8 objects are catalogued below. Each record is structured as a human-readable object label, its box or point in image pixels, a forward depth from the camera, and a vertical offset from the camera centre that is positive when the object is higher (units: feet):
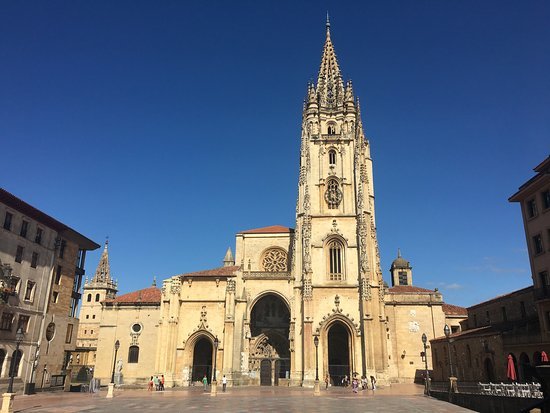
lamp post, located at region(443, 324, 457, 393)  81.58 -5.13
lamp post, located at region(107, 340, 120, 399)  90.03 -7.76
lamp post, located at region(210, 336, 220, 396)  133.99 +2.28
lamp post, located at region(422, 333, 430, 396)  96.70 -6.61
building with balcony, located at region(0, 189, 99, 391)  99.14 +14.32
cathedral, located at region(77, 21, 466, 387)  132.98 +14.60
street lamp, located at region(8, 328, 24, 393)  68.19 +1.99
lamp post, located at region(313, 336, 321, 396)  98.32 -7.36
